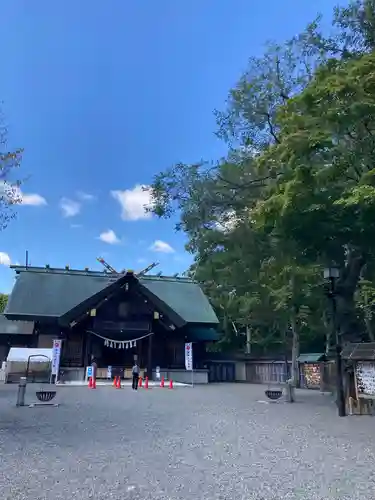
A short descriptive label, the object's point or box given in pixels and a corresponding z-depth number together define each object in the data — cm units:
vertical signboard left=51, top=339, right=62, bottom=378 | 2061
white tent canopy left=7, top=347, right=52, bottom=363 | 2000
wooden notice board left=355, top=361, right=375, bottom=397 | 1052
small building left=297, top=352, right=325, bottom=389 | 2103
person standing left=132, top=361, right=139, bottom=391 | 1840
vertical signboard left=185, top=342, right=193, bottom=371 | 2289
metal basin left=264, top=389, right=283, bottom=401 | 1371
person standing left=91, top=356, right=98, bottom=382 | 1967
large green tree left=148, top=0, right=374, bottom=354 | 1047
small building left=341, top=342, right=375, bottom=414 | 1057
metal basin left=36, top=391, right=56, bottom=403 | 1196
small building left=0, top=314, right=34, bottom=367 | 2550
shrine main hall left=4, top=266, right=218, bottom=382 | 2366
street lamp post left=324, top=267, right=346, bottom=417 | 1055
